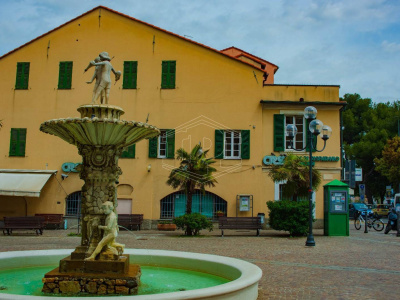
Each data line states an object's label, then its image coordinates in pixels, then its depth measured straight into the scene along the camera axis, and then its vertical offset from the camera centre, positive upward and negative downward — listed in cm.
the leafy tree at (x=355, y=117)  4972 +1037
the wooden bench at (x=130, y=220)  2302 -55
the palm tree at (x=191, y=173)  2017 +161
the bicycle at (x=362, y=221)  2395 -54
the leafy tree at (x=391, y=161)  3844 +448
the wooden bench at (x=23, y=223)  2020 -70
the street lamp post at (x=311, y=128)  1563 +285
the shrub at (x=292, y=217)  1947 -20
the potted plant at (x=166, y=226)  2353 -82
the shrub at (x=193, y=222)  1950 -49
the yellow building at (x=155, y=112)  2441 +518
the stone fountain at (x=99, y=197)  726 +19
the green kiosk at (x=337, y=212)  2020 +4
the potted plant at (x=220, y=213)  2416 -12
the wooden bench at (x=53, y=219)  2335 -60
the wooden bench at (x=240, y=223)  2050 -52
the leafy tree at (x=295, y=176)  2008 +158
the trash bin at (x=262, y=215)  2342 -18
